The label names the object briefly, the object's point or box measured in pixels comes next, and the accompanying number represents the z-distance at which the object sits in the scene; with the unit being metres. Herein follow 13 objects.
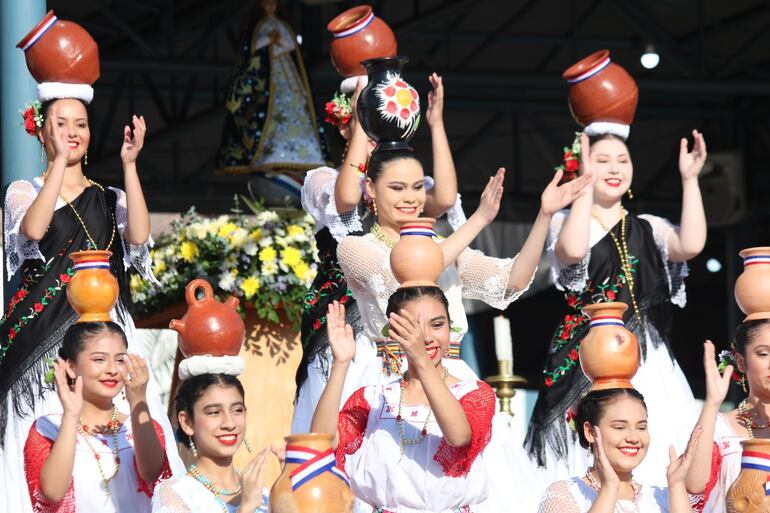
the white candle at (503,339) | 12.78
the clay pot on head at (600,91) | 12.23
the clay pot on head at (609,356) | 9.37
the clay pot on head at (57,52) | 11.48
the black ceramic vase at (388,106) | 10.88
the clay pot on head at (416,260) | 9.48
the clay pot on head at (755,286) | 10.15
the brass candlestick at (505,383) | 12.63
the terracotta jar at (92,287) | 9.70
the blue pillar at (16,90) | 12.46
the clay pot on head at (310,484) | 7.63
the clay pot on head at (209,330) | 9.70
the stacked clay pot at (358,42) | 11.87
